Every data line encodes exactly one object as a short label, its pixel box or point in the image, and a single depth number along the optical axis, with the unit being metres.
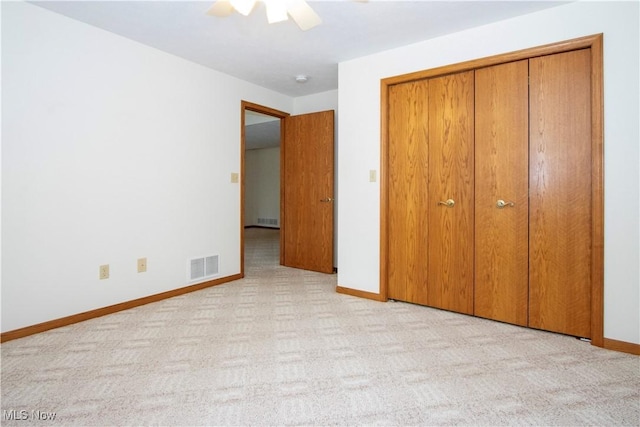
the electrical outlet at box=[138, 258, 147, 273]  2.88
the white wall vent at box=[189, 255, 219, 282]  3.33
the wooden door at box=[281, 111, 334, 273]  4.05
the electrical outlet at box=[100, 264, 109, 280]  2.63
